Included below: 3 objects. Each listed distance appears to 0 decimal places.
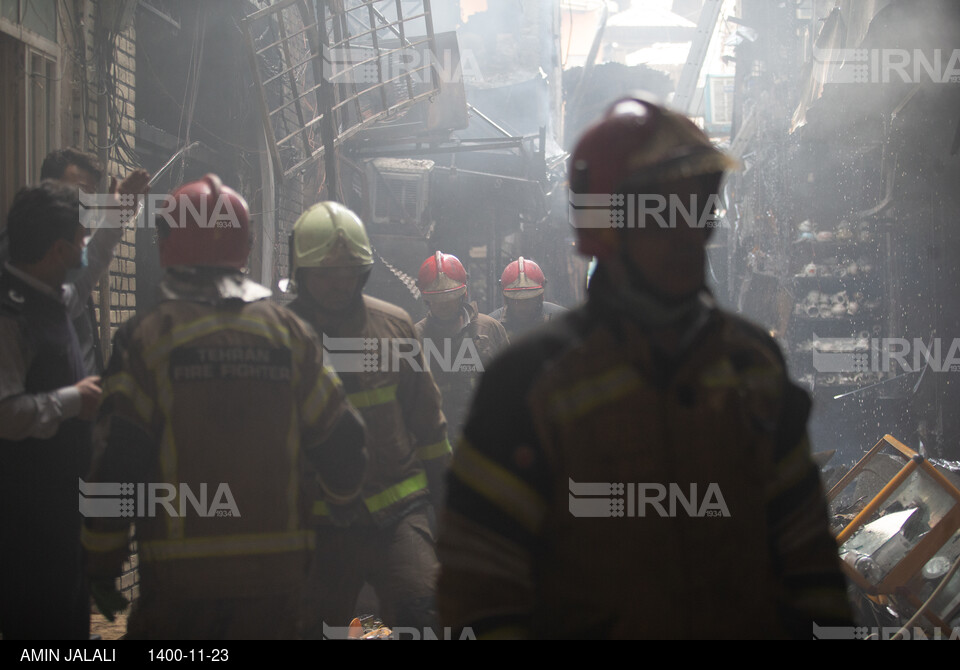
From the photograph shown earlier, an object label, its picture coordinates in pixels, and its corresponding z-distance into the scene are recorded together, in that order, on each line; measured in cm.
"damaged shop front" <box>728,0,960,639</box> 536
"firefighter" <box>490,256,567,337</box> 762
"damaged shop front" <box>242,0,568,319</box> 875
